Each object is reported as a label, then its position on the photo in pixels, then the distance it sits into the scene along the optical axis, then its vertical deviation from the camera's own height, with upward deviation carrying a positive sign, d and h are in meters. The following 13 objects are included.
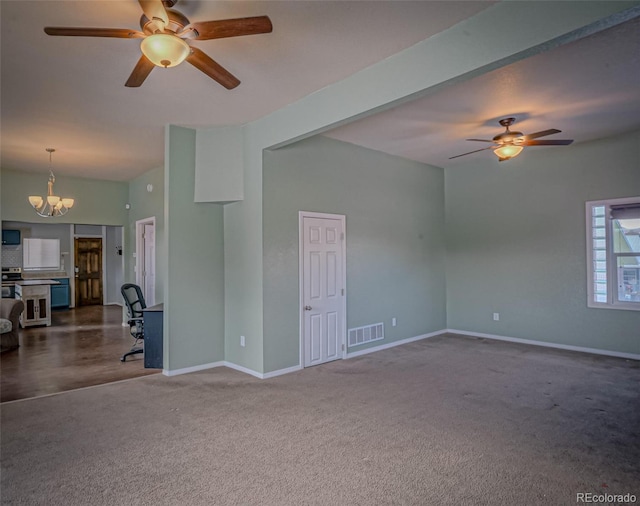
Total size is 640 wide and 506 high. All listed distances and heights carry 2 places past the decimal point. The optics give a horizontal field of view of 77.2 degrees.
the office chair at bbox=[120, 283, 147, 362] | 5.31 -0.80
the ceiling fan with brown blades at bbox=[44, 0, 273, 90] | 2.19 +1.29
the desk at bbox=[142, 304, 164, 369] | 4.93 -0.99
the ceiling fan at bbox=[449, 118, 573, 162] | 4.57 +1.30
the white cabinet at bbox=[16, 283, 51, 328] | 7.70 -0.86
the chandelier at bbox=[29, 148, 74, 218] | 6.29 +0.92
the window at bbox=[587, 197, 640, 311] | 5.36 -0.01
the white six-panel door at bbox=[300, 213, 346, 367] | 5.00 -0.42
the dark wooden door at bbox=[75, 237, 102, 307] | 11.13 -0.34
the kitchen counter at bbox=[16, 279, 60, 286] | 7.76 -0.46
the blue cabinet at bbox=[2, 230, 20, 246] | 9.12 +0.51
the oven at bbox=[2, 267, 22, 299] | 8.03 -0.43
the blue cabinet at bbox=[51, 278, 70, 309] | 10.22 -0.93
